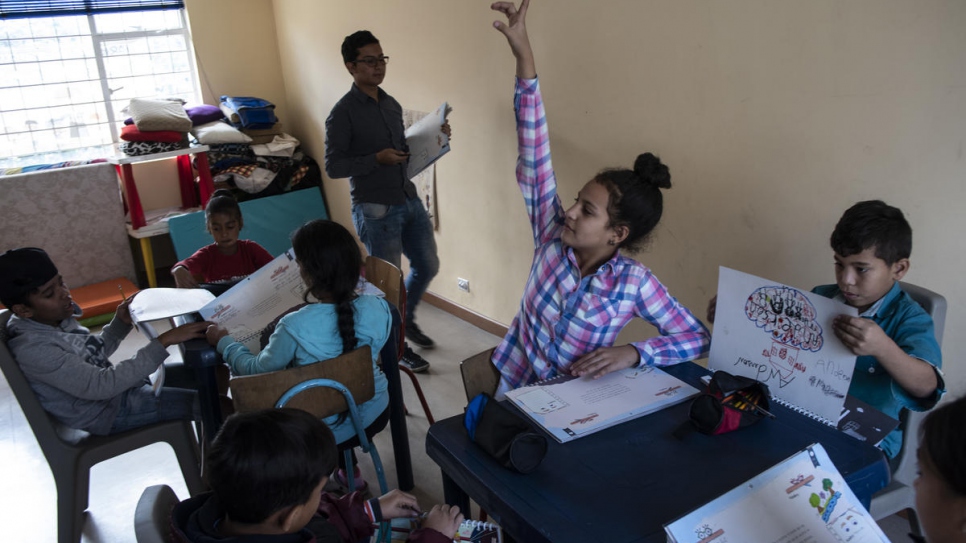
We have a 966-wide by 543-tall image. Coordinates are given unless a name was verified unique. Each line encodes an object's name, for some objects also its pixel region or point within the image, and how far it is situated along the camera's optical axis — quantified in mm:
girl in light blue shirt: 1798
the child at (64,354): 1784
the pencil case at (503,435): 1134
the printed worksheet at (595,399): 1276
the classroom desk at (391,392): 1848
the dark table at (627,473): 1023
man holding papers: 3090
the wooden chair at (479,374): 1658
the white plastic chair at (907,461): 1496
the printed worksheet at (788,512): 935
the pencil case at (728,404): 1234
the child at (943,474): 770
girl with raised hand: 1592
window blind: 4273
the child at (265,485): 1068
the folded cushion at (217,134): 4574
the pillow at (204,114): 4703
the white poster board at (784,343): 1254
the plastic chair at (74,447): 1820
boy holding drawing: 1404
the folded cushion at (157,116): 4277
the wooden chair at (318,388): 1634
